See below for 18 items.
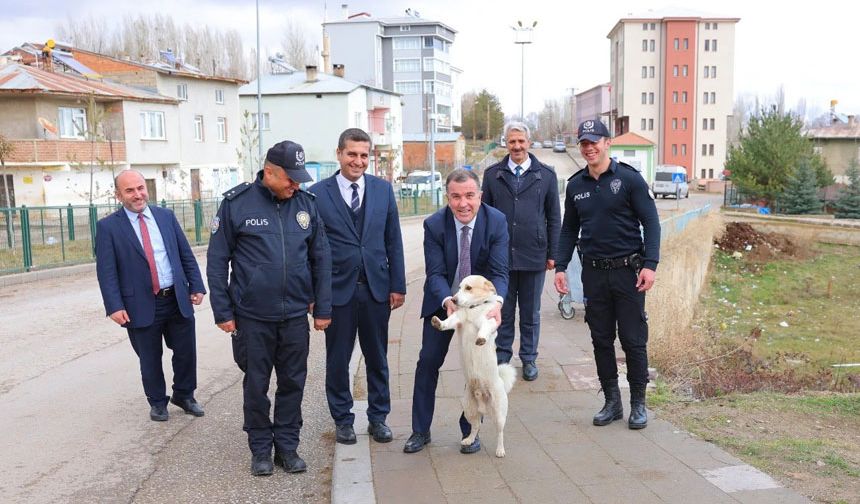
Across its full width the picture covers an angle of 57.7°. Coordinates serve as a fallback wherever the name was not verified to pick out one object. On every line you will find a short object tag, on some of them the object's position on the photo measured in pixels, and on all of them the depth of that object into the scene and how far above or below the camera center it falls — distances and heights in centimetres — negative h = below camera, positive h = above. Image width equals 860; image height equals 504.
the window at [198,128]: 4434 +279
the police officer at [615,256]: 558 -62
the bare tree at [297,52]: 9381 +1488
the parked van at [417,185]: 3984 -64
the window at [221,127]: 4672 +299
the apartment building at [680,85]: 8419 +909
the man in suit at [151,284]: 611 -84
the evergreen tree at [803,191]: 4088 -126
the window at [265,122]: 5704 +398
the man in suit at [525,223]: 676 -44
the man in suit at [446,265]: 520 -62
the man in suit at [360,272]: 529 -67
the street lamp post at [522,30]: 3117 +567
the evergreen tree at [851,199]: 3878 -164
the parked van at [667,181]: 5553 -83
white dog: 477 -113
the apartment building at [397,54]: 9562 +1495
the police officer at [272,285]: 484 -68
